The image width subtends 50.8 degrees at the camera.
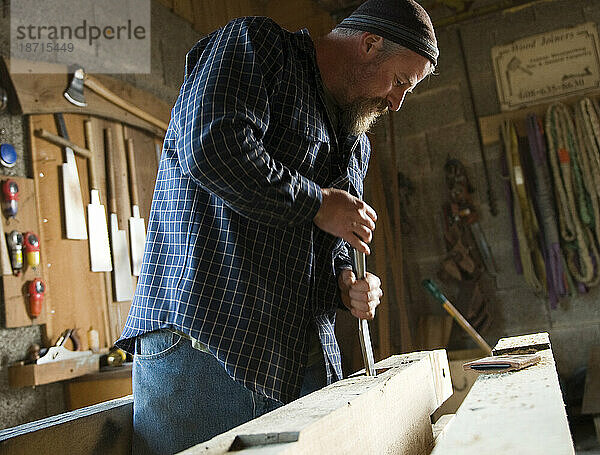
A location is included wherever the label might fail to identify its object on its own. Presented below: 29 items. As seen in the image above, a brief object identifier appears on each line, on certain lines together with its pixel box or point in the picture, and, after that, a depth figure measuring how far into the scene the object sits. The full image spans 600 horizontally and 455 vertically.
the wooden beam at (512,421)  0.62
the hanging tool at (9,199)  2.70
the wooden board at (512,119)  4.34
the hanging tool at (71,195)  3.06
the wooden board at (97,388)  2.89
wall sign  4.38
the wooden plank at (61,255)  2.94
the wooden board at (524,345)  1.47
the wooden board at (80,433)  1.07
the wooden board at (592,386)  3.53
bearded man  1.16
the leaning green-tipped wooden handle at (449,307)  3.53
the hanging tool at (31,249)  2.77
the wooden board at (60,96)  2.86
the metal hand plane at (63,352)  2.76
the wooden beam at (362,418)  0.64
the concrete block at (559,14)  4.41
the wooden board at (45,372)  2.65
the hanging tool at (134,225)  3.47
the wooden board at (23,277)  2.68
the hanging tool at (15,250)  2.69
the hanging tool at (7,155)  2.73
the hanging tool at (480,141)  4.51
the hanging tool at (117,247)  3.35
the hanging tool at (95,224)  3.21
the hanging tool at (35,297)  2.77
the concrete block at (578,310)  4.24
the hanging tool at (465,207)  4.49
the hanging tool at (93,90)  3.12
